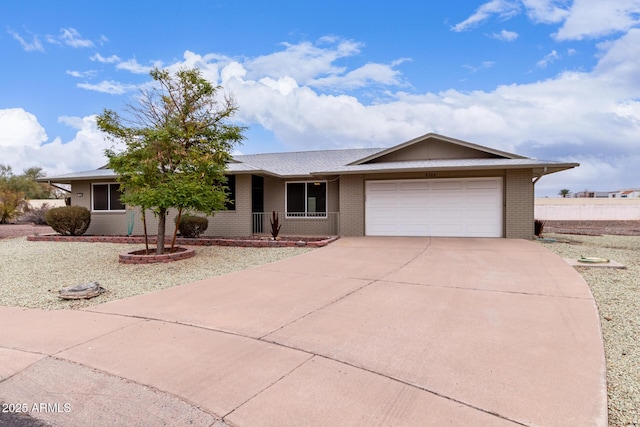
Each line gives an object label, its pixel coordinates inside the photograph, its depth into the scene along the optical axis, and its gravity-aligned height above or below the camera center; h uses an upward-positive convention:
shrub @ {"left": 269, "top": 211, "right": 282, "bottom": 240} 13.33 -0.73
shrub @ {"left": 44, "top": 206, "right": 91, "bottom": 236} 15.13 -0.43
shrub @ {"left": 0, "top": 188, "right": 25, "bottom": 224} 24.77 +0.26
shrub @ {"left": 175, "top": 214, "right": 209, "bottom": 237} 14.06 -0.66
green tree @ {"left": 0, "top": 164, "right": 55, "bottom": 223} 25.02 +1.89
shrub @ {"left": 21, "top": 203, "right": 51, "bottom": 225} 24.61 -0.45
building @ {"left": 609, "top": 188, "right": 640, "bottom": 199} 62.97 +2.91
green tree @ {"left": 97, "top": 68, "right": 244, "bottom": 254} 9.44 +1.78
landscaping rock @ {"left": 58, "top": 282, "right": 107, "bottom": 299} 6.09 -1.39
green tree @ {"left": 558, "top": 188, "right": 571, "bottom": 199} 68.26 +3.22
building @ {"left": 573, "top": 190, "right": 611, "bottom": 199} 62.99 +2.63
